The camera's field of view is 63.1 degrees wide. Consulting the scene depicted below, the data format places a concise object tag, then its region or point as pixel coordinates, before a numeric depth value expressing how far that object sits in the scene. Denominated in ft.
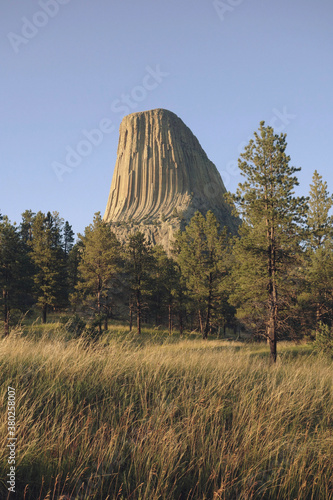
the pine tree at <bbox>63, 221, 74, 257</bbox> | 248.73
